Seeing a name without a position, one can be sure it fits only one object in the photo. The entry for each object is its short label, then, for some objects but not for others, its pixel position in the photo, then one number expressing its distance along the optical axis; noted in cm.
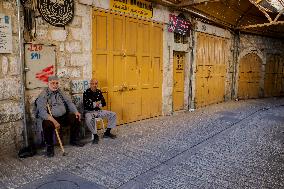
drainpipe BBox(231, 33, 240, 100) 1298
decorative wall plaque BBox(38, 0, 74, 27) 512
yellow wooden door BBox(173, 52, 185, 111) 931
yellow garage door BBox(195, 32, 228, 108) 1037
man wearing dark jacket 557
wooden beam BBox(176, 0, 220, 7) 795
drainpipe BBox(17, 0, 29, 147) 466
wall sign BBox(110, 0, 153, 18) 664
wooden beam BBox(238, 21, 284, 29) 1108
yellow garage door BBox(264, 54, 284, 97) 1446
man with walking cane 473
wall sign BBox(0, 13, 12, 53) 449
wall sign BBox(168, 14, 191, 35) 845
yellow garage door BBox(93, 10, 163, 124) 643
